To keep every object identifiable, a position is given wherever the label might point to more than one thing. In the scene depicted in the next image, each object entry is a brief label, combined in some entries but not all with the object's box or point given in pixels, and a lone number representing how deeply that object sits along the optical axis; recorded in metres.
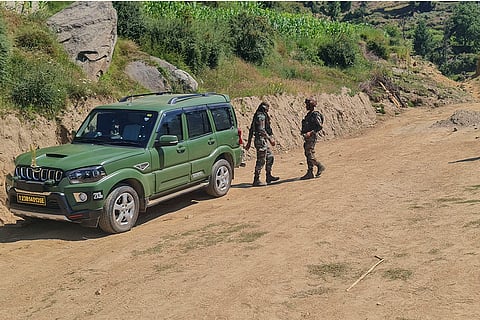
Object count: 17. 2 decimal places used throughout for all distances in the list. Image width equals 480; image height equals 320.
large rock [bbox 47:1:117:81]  15.86
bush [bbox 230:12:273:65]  24.53
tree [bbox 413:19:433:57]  72.25
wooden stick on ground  5.90
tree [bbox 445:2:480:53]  73.38
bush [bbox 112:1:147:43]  19.55
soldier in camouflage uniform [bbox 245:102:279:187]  12.20
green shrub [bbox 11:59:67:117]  11.76
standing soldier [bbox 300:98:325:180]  12.64
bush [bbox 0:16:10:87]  12.03
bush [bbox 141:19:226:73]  19.42
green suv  8.07
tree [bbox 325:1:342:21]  89.94
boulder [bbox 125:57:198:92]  16.94
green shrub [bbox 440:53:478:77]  63.16
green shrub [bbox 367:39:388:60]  37.09
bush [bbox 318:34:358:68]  29.98
